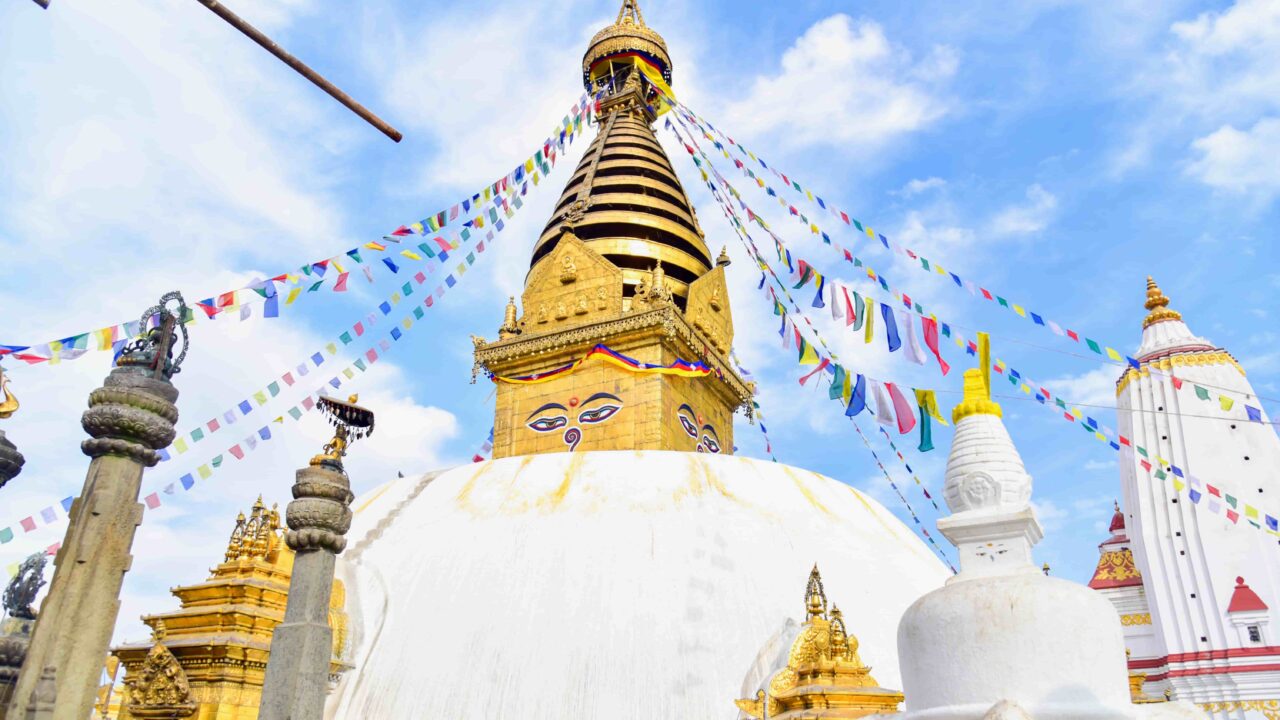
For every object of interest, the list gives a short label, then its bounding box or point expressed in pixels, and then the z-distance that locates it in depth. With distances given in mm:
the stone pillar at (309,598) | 5633
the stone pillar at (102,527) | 5426
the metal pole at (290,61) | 4438
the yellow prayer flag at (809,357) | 13467
